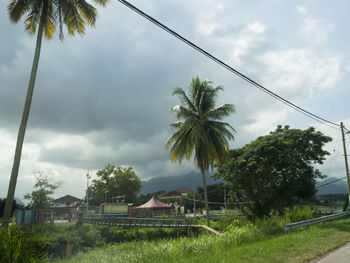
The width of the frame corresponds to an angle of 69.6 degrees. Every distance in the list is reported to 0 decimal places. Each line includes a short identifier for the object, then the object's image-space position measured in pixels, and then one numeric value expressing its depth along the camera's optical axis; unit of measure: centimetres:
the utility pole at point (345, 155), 2452
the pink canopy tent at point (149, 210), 4487
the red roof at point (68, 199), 10462
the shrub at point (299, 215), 1540
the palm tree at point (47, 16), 1346
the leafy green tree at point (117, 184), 7531
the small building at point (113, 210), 4317
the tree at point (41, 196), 4981
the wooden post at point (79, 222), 2712
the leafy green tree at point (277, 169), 2477
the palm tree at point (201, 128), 2119
